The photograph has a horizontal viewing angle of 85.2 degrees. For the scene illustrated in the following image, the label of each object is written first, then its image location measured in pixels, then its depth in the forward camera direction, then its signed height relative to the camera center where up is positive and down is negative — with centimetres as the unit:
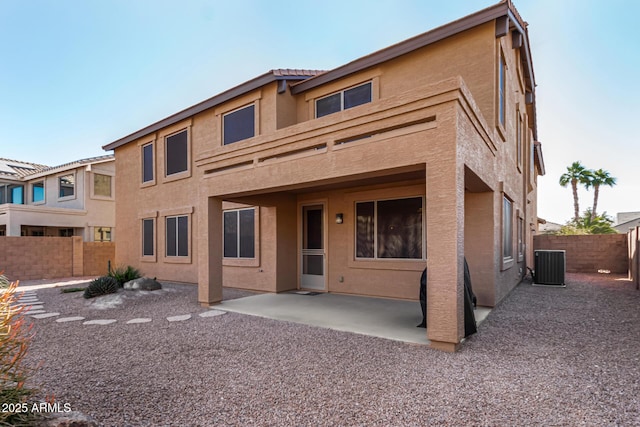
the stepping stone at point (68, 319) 705 -197
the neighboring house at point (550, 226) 4027 -63
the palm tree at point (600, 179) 3050 +364
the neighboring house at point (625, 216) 4438 +55
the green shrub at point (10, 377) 244 -112
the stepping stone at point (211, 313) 729 -194
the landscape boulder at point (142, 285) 1014 -183
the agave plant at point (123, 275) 1062 -163
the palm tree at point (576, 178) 3138 +390
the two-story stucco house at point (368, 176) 495 +91
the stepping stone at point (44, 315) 733 -199
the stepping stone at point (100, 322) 678 -196
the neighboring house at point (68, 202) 1770 +119
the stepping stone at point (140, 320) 688 -195
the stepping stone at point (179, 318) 692 -194
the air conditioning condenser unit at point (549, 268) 1152 -157
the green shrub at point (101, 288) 954 -180
